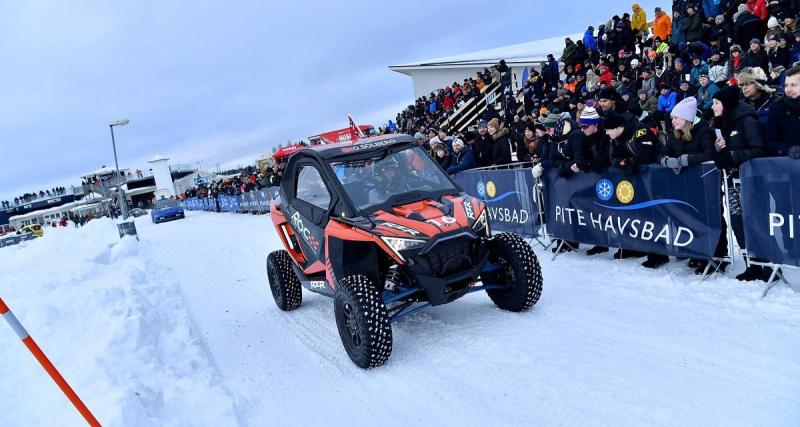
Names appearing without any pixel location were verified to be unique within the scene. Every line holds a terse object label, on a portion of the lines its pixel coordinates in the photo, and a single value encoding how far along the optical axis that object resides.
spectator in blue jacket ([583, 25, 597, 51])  16.71
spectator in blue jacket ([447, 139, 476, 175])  9.79
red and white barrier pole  3.00
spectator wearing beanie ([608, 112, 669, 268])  6.04
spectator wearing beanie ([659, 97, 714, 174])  5.45
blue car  32.28
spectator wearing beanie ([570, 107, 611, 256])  6.78
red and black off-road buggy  4.52
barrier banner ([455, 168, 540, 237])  8.17
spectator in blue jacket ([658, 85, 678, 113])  10.37
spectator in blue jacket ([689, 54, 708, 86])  10.77
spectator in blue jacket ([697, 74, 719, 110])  9.34
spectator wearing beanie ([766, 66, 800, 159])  4.82
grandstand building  22.48
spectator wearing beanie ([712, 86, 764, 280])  5.00
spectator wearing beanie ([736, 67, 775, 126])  5.41
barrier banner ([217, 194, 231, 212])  32.32
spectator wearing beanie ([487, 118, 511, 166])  9.44
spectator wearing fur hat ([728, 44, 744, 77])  9.84
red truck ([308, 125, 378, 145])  24.11
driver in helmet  5.23
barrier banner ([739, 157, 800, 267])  4.62
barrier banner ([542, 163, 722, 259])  5.49
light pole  25.48
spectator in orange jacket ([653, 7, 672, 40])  14.10
